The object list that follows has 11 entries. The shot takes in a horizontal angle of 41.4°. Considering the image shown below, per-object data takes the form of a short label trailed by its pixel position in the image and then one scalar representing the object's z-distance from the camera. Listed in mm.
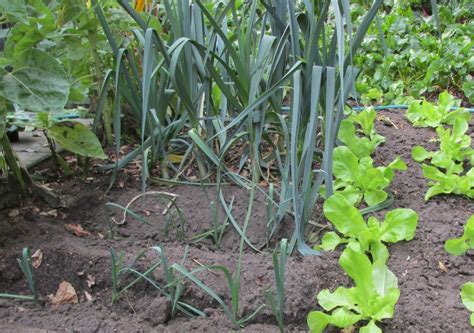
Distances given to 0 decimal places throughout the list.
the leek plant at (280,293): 1213
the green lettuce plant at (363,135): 1945
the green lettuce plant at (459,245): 1460
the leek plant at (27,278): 1346
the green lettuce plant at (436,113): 2281
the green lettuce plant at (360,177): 1722
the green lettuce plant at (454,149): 1938
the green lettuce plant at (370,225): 1479
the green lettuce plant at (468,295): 1259
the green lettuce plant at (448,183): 1751
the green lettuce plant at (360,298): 1225
